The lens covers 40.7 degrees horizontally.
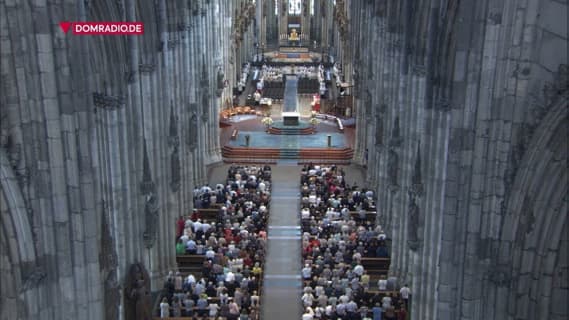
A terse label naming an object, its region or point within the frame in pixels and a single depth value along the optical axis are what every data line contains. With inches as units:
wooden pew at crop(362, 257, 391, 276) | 1443.2
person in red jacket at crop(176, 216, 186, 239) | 1569.4
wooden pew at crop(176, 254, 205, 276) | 1464.1
